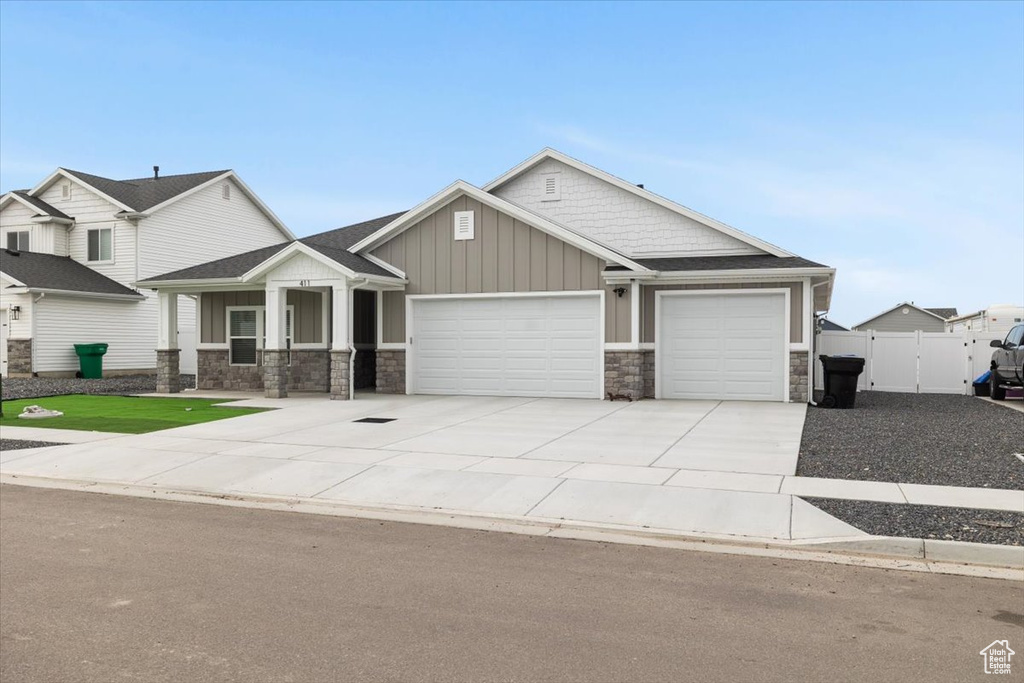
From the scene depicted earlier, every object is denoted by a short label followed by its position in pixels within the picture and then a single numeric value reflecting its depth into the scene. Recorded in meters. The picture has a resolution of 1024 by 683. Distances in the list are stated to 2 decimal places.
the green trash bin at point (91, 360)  27.42
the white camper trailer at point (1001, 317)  29.87
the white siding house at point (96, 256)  26.83
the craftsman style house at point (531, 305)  18.08
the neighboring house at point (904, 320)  55.16
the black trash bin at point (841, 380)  16.98
